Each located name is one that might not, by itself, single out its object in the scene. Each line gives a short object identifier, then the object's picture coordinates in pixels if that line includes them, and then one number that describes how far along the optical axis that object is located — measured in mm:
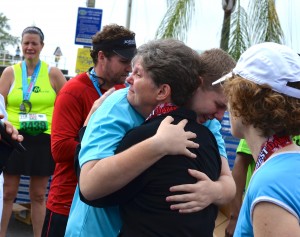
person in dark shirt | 1844
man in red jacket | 2926
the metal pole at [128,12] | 15633
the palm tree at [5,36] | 76125
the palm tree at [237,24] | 8531
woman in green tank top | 4957
